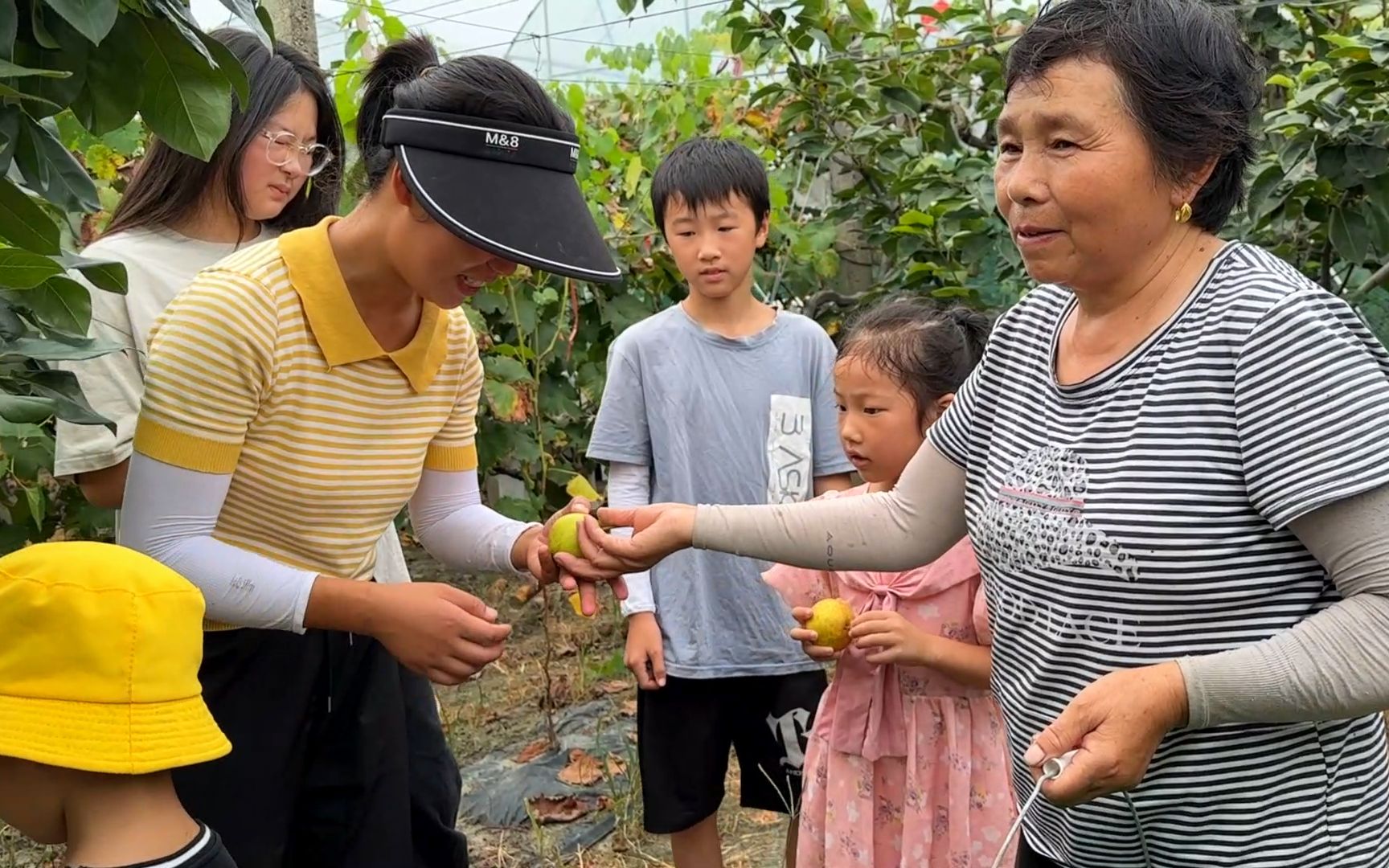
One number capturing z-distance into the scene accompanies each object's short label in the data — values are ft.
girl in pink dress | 6.97
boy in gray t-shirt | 8.89
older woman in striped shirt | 4.19
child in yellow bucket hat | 4.30
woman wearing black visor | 5.53
